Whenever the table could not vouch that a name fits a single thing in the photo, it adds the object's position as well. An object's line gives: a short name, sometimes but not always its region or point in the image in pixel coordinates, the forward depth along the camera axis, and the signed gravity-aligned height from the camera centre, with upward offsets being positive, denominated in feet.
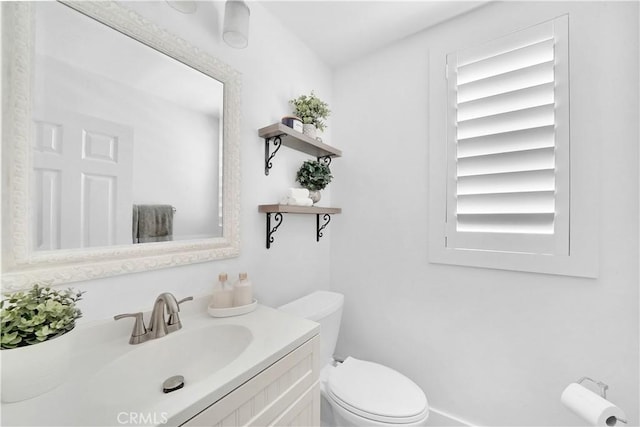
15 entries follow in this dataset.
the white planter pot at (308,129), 4.59 +1.54
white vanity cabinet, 1.98 -1.66
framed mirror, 2.12 +0.70
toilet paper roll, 2.89 -2.21
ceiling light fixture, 3.29 +2.53
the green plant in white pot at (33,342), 1.70 -0.88
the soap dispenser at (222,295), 3.29 -1.04
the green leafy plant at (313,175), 4.78 +0.76
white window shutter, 3.60 +1.12
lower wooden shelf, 3.99 +0.08
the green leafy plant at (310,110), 4.63 +1.93
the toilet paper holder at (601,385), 3.26 -2.18
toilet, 3.32 -2.53
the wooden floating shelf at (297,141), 3.94 +1.29
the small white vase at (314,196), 4.89 +0.37
